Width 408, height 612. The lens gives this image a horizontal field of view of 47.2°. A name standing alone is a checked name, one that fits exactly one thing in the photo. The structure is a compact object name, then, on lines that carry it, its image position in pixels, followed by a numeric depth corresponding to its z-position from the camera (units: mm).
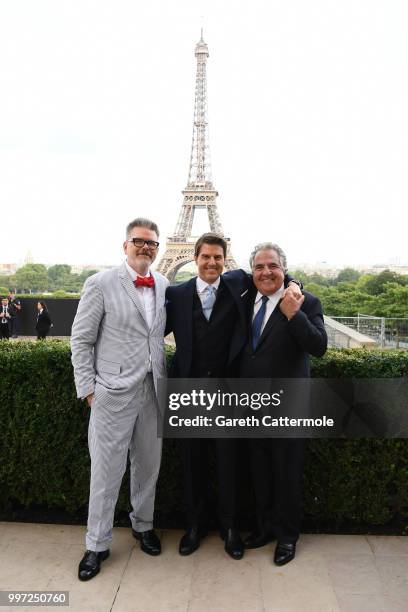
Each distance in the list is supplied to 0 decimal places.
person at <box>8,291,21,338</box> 15276
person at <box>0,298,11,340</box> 13391
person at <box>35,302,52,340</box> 12438
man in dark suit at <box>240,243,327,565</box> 2894
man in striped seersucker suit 2930
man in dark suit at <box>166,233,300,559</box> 3020
